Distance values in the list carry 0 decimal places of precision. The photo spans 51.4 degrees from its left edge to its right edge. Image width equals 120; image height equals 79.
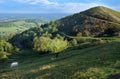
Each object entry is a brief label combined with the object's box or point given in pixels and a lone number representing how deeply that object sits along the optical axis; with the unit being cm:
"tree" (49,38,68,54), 5402
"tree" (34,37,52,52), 5580
